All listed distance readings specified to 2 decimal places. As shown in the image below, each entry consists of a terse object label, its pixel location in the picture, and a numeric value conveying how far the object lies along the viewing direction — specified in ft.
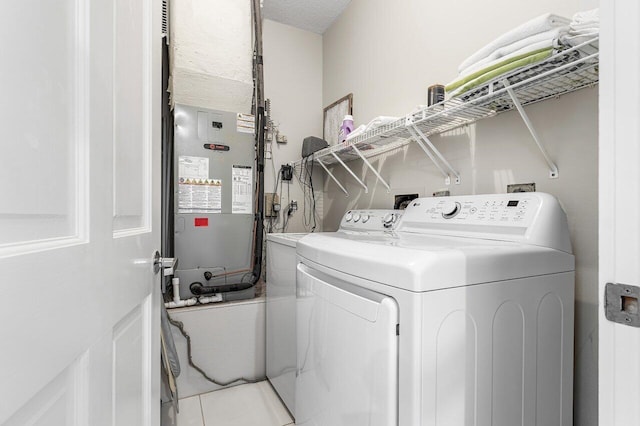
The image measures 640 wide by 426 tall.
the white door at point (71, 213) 1.26
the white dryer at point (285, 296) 5.76
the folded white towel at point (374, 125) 5.69
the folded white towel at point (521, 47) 3.14
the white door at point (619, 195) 1.52
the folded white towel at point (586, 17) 2.94
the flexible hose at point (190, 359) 6.38
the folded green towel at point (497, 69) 3.26
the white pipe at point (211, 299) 6.86
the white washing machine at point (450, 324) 2.56
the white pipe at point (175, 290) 6.56
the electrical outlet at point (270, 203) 9.34
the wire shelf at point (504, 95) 3.26
